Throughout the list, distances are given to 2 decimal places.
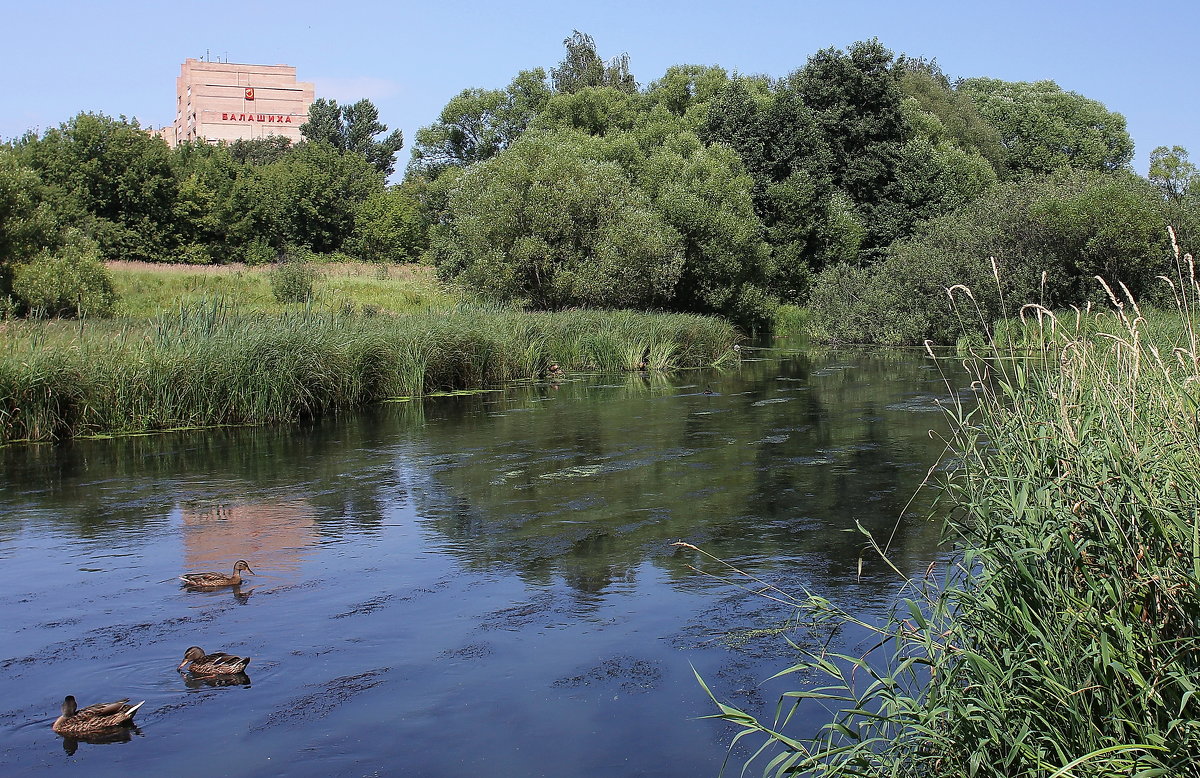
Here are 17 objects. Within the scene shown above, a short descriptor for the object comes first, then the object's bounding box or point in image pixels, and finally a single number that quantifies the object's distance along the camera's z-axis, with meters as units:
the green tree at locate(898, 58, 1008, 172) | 56.16
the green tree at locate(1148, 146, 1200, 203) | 65.06
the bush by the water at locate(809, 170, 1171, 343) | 28.61
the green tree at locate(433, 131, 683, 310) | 31.06
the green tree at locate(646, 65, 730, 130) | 54.50
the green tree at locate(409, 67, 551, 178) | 59.53
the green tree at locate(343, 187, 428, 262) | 58.00
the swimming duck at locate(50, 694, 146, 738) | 5.37
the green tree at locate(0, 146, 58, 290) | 27.62
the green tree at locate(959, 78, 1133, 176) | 63.41
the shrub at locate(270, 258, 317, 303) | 34.12
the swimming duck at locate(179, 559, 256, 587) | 7.81
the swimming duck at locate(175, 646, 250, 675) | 5.99
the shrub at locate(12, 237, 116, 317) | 27.17
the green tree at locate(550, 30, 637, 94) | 60.72
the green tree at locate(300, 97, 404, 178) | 80.12
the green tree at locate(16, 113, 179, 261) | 46.06
